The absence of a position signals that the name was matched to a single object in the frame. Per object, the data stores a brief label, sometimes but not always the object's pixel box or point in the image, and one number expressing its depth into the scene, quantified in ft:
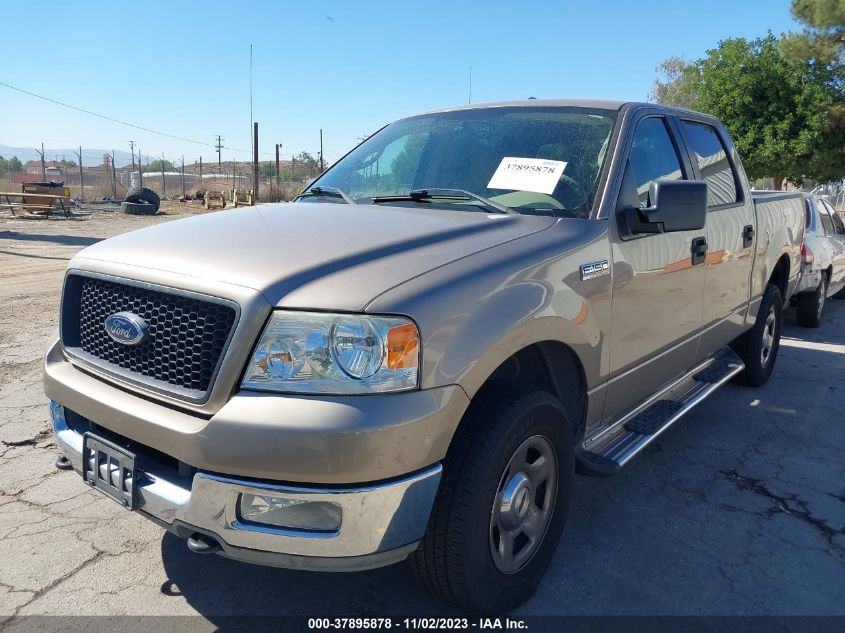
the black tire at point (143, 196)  88.89
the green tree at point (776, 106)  53.16
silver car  24.72
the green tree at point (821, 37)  55.16
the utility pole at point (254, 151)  104.17
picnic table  76.43
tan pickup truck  6.54
